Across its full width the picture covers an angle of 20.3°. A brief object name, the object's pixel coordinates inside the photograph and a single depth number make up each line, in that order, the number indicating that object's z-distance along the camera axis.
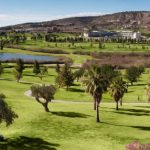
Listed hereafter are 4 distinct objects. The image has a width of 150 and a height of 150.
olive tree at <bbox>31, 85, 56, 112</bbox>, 102.50
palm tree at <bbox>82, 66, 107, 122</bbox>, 95.44
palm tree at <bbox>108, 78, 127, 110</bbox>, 110.38
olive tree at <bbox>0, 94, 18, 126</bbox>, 72.31
